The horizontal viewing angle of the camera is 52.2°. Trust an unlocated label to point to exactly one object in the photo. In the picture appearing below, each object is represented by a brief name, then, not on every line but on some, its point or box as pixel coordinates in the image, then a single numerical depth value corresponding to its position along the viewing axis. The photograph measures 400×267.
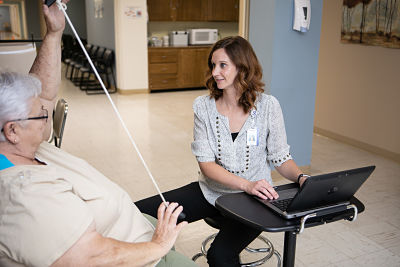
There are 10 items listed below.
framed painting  4.20
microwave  8.60
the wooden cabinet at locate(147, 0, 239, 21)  8.23
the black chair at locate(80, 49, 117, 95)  8.17
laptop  1.42
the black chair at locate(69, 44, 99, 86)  8.71
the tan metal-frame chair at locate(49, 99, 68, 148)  2.99
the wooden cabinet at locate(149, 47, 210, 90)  8.17
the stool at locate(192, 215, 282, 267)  2.07
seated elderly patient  1.13
